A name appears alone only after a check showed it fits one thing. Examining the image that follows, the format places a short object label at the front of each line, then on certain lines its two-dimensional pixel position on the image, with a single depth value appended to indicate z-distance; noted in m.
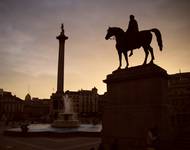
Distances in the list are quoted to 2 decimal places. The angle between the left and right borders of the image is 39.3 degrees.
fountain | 38.51
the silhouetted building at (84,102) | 140.50
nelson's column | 61.38
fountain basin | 27.66
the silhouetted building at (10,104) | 136.25
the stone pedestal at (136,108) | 14.74
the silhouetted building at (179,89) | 61.12
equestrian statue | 16.53
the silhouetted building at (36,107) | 148.50
